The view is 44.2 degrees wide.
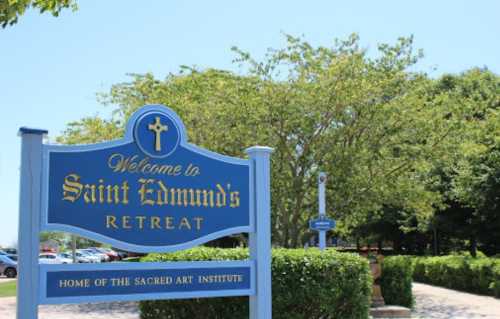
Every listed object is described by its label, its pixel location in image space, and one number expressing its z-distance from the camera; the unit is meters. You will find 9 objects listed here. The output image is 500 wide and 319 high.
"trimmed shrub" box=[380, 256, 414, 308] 15.94
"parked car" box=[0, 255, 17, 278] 36.00
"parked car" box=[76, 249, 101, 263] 52.30
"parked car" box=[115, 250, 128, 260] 62.53
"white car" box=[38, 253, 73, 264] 43.77
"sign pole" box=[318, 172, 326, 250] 12.38
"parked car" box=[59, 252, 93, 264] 51.11
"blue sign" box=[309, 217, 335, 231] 12.22
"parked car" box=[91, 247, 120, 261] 56.22
